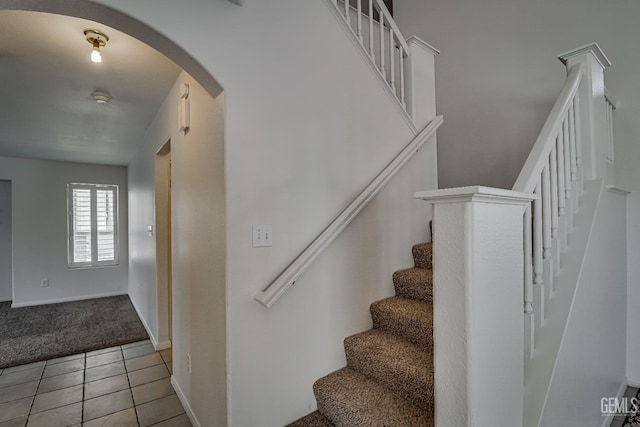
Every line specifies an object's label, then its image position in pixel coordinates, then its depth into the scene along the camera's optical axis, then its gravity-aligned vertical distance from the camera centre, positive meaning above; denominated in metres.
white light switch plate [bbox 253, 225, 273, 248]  1.50 -0.10
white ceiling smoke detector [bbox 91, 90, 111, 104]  2.56 +1.07
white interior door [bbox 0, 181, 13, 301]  5.17 -0.32
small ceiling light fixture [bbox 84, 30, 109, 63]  1.77 +1.08
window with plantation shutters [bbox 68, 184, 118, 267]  5.36 -0.10
